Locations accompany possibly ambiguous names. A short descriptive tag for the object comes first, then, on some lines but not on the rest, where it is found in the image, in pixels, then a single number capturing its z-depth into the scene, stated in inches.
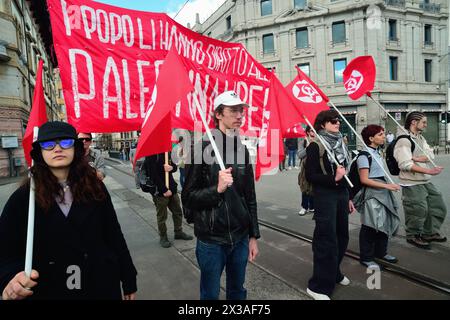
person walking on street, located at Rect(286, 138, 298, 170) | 627.2
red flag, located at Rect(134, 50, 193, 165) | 90.4
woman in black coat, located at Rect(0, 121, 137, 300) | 67.5
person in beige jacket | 169.5
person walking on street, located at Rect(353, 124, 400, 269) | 144.1
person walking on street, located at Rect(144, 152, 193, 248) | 190.5
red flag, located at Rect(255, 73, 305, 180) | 144.7
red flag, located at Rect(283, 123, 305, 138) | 177.5
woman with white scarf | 118.8
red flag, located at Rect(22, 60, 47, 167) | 90.6
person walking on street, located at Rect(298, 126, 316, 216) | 256.2
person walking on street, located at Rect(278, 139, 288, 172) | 616.8
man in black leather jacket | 89.2
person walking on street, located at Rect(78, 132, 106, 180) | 199.5
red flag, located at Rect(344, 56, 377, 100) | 196.2
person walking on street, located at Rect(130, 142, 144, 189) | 203.7
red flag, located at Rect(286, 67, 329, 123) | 166.6
